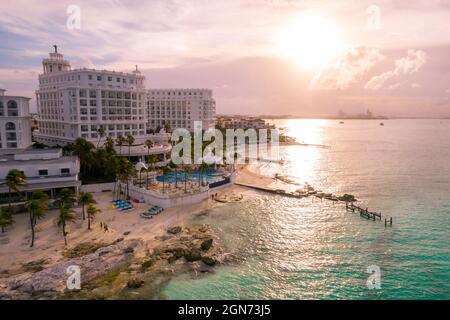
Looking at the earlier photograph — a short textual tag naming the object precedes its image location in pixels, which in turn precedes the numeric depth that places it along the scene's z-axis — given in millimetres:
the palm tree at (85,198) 42500
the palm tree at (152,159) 61031
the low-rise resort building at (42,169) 49188
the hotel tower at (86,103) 83312
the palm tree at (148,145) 72938
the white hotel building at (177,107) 156125
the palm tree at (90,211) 40781
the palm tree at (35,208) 35844
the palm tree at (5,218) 37650
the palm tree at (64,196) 43044
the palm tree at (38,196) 41959
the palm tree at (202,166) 62688
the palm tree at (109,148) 68000
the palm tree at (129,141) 71150
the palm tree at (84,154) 59281
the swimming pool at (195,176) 69275
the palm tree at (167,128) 121500
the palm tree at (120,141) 73250
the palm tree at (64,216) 37281
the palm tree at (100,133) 78188
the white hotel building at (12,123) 70062
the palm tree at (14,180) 41000
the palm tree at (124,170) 53625
